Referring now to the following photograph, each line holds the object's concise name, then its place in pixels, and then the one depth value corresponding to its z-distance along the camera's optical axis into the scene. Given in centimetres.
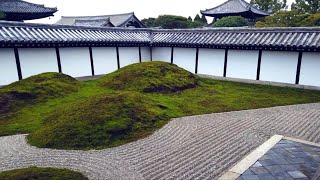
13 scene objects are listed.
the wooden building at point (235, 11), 3857
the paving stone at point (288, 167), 610
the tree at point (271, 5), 6075
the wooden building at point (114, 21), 3812
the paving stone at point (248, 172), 590
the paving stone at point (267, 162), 634
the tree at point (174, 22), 5939
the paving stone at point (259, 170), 594
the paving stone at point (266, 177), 567
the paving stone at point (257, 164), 628
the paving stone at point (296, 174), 576
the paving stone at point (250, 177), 568
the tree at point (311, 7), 4229
